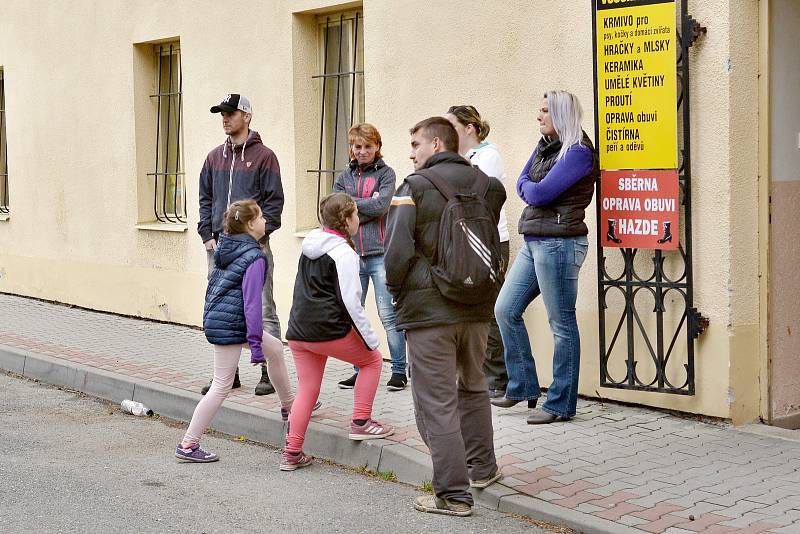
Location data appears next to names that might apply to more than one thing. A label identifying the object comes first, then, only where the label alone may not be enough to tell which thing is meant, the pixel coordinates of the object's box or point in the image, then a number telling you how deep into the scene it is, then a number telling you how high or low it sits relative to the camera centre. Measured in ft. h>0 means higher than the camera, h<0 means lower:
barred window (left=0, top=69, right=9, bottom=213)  51.70 +5.54
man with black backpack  18.15 +0.24
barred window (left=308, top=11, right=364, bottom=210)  33.24 +5.79
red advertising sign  23.26 +1.71
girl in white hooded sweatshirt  20.98 -0.34
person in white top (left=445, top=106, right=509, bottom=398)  24.43 +3.08
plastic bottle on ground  27.68 -2.76
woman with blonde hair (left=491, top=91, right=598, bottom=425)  22.89 +1.42
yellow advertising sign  23.03 +4.14
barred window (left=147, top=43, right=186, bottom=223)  40.06 +5.15
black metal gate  23.20 -0.28
